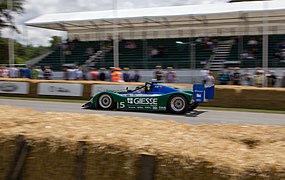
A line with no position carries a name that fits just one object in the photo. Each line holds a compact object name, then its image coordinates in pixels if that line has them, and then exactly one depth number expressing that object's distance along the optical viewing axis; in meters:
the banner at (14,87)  21.75
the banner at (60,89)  20.41
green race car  14.36
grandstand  27.19
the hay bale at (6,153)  4.48
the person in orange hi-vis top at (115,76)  21.30
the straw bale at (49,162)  4.22
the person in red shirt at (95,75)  24.51
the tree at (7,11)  48.44
